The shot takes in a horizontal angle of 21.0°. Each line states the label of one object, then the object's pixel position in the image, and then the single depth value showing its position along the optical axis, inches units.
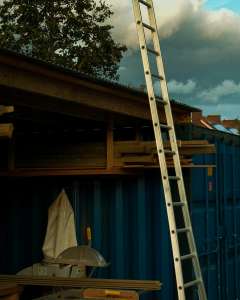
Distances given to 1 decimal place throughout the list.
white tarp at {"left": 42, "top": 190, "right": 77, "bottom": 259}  354.3
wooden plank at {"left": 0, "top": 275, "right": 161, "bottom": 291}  257.6
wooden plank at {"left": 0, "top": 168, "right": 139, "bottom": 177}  332.2
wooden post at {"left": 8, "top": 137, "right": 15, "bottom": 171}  351.9
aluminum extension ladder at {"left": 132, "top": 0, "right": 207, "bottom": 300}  223.6
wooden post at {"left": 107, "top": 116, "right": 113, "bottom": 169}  331.6
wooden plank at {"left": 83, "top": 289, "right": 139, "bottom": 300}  239.9
